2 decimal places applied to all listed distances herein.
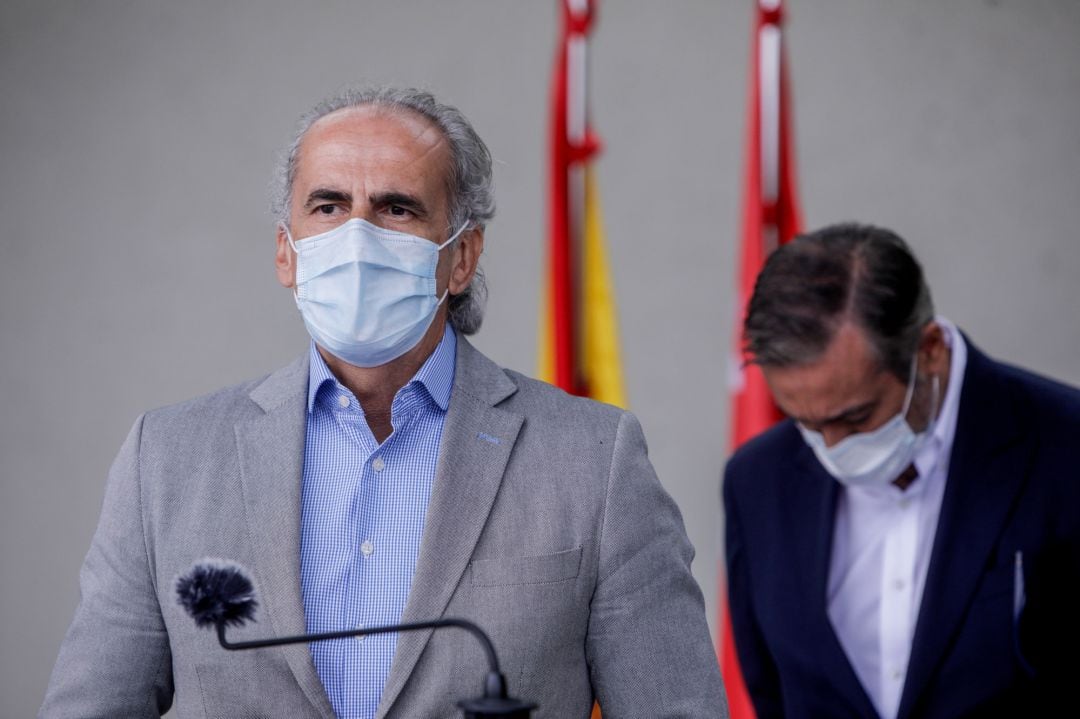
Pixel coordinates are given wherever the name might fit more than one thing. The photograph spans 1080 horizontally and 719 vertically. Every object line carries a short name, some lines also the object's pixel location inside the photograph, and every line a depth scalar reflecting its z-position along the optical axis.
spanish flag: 4.68
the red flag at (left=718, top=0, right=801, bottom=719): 4.63
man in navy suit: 3.81
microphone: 3.37
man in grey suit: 3.65
